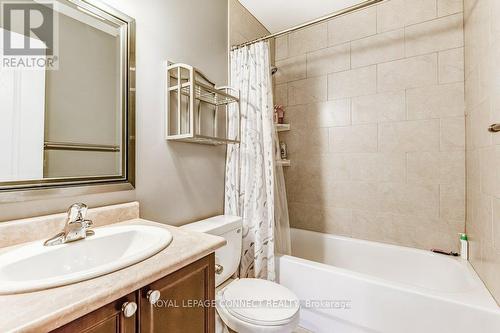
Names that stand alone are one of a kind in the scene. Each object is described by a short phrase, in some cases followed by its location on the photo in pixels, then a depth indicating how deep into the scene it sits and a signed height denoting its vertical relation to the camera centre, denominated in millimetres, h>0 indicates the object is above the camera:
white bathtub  1164 -753
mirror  859 +304
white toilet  1137 -715
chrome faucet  821 -215
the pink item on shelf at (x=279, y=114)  2426 +541
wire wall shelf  1342 +387
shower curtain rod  1462 +977
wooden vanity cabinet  553 -387
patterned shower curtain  1714 -16
